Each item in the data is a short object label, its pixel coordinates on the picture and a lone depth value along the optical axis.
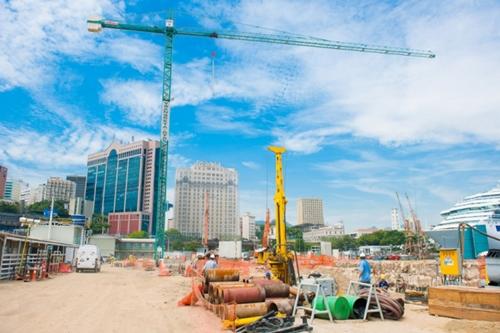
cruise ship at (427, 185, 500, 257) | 64.69
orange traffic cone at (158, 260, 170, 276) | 32.94
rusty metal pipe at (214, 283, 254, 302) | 10.88
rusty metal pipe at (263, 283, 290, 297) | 12.09
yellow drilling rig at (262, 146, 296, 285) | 16.18
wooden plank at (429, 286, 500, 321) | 9.47
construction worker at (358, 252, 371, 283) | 11.71
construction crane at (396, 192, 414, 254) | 69.97
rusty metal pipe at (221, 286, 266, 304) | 10.59
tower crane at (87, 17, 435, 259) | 66.12
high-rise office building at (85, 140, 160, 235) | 151.00
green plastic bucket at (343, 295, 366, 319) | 10.27
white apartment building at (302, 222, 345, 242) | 193.00
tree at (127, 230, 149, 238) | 127.94
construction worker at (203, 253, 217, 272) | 14.19
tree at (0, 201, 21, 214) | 111.93
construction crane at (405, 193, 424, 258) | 59.22
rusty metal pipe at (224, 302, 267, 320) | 9.58
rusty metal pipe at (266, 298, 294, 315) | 10.70
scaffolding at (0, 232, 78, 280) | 20.28
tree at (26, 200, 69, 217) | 122.95
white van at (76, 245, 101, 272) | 31.50
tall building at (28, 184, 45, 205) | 191.05
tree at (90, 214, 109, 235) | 115.06
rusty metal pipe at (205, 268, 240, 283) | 13.07
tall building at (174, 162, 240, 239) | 162.62
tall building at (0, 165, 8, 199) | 148.75
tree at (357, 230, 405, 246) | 111.50
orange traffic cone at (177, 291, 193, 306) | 12.97
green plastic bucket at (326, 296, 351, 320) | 10.08
